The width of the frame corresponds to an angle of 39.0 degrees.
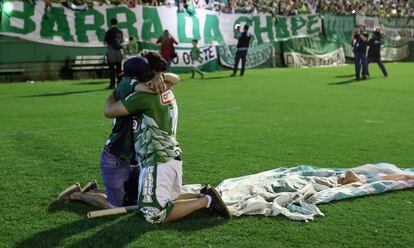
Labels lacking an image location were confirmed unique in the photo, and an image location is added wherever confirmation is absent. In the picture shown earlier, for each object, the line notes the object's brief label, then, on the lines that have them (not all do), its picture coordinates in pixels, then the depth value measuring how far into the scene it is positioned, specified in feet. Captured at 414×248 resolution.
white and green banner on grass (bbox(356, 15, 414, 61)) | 119.03
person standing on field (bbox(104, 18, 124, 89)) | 57.21
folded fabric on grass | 17.87
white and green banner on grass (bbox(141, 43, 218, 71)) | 80.33
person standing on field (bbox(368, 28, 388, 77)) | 73.67
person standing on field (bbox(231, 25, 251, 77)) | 77.10
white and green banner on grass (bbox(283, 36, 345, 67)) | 99.38
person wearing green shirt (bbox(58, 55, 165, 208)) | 17.65
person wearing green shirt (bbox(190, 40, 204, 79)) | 79.87
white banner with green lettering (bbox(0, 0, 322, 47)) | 66.69
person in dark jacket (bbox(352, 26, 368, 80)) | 70.23
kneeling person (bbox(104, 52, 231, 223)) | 16.69
